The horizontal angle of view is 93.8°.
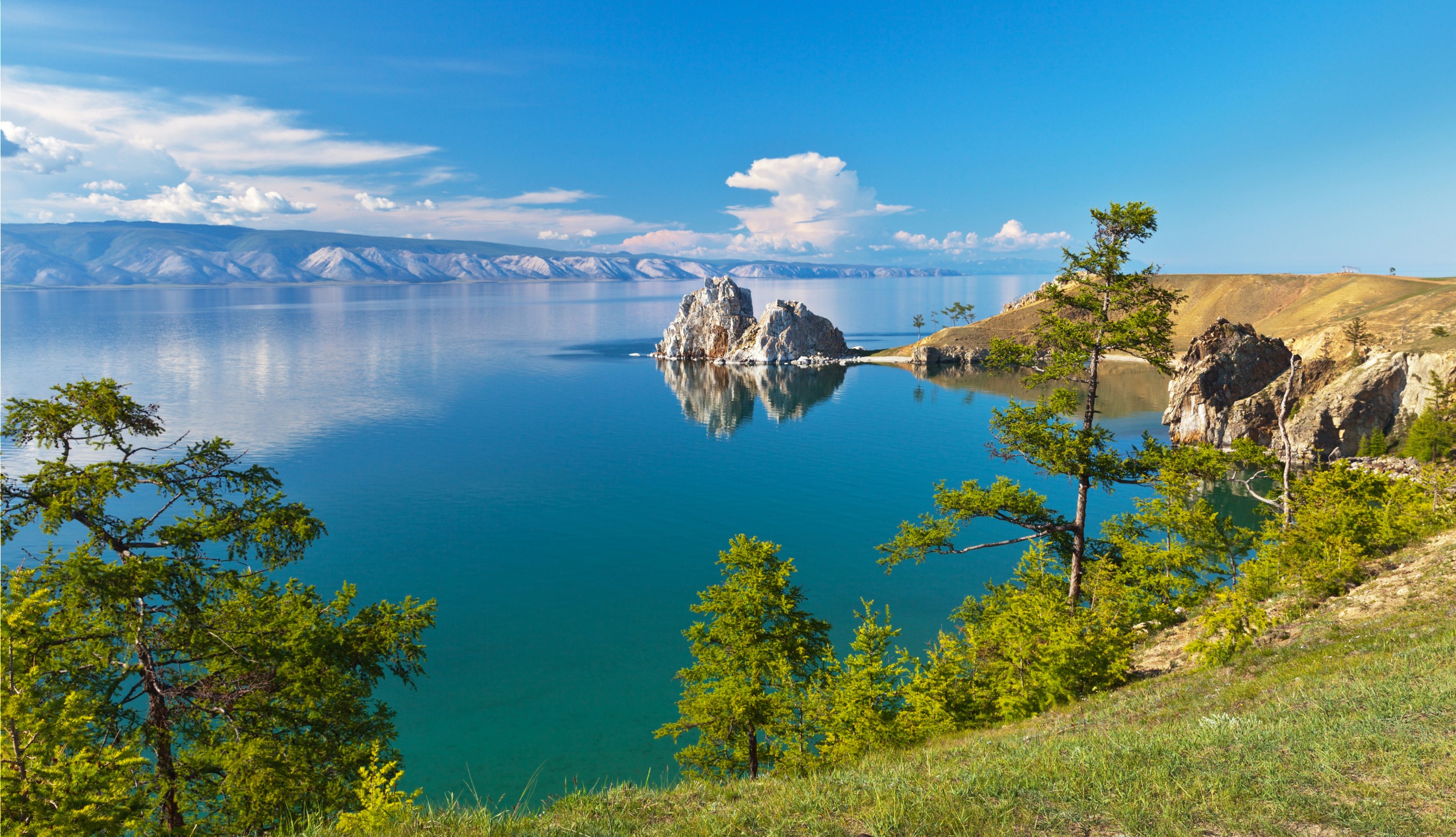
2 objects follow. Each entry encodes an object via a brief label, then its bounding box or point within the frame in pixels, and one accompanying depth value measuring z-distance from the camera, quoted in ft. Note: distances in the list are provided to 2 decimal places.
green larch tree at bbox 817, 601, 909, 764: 59.67
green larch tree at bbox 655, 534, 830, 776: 70.79
